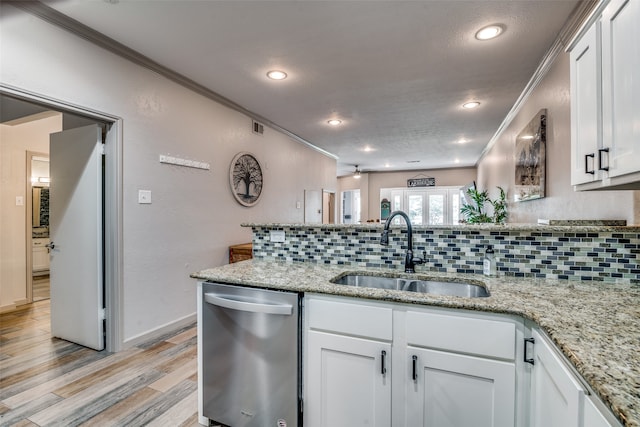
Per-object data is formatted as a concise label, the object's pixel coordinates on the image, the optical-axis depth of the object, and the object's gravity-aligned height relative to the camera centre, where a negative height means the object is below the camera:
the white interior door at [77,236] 2.50 -0.20
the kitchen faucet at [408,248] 1.73 -0.21
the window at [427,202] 8.90 +0.32
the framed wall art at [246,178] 3.79 +0.46
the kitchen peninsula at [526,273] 0.78 -0.34
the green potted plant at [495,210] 4.38 +0.05
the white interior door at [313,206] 5.81 +0.15
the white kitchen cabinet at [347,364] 1.30 -0.69
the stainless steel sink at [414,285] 1.61 -0.41
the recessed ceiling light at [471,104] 3.68 +1.36
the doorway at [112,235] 2.46 -0.18
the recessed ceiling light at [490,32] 2.18 +1.35
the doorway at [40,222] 5.20 -0.15
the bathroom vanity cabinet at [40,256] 5.21 -0.75
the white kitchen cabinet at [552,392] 0.78 -0.53
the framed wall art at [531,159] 2.73 +0.55
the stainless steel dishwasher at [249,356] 1.46 -0.74
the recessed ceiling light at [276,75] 2.90 +1.36
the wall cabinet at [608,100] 1.03 +0.44
